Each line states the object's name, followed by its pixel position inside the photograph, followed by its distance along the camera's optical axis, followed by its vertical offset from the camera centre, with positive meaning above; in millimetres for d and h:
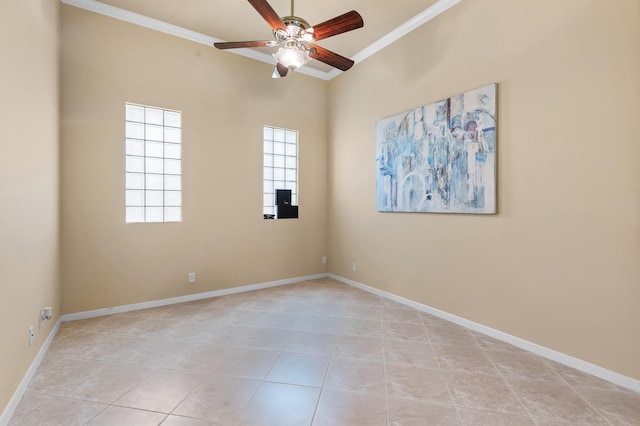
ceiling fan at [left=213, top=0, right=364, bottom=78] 2262 +1481
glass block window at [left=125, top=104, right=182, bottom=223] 3607 +583
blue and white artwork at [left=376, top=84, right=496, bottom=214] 2852 +627
